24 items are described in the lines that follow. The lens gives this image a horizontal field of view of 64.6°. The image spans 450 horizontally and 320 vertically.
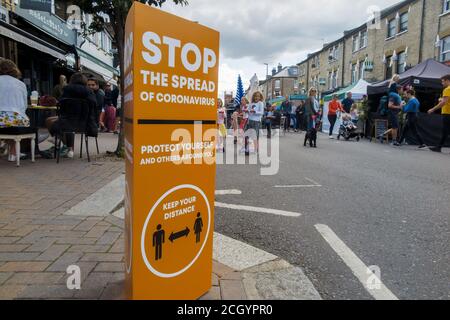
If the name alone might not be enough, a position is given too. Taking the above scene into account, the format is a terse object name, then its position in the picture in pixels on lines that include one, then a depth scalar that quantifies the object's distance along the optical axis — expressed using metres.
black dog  11.50
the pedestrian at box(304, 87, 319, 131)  11.15
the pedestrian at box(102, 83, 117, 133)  14.62
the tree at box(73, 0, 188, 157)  7.15
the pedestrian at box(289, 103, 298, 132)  22.69
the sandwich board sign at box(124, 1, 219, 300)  1.74
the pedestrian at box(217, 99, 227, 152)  10.64
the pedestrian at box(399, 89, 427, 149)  12.12
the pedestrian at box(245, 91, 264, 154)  9.58
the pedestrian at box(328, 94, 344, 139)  16.03
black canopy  13.72
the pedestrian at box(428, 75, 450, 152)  10.26
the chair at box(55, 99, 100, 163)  6.85
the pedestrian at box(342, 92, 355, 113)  16.75
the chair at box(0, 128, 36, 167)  6.26
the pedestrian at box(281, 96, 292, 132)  22.14
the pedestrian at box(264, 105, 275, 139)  15.18
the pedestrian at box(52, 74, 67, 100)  10.42
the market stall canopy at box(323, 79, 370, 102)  19.44
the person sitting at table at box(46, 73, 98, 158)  6.86
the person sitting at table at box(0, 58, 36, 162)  6.28
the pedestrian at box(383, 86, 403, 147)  12.70
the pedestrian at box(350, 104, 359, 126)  16.05
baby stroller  14.81
